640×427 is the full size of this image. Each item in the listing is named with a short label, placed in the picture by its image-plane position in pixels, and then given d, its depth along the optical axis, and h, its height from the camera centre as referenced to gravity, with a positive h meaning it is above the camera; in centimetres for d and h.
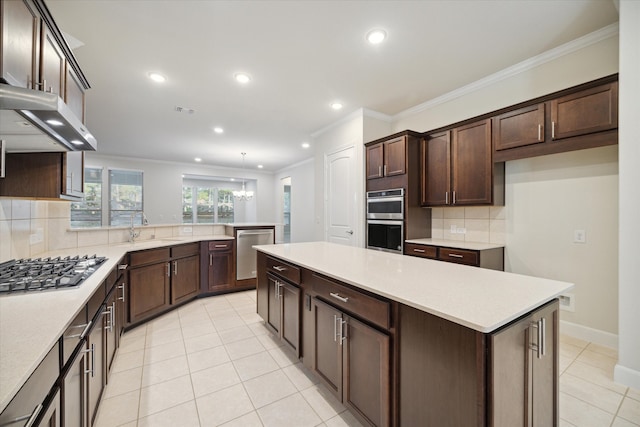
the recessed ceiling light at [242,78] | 298 +155
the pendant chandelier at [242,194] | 721 +53
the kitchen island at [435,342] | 95 -56
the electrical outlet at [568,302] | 256 -86
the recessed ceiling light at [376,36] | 228 +156
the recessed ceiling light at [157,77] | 294 +154
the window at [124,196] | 700 +47
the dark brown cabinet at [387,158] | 340 +75
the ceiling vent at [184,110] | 388 +154
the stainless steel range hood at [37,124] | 100 +43
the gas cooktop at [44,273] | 131 -35
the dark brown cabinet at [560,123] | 211 +82
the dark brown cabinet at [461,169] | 286 +52
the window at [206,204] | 833 +30
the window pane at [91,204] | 673 +23
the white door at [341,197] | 410 +27
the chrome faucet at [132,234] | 328 -26
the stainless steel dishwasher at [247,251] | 409 -58
